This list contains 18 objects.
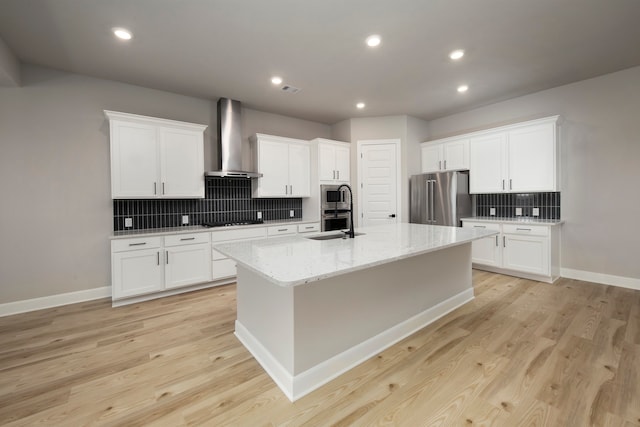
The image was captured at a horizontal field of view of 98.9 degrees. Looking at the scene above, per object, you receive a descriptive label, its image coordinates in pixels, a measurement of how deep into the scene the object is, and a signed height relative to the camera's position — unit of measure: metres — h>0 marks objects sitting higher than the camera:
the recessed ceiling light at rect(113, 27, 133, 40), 2.48 +1.67
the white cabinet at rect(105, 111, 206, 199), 3.28 +0.72
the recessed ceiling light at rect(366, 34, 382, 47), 2.65 +1.68
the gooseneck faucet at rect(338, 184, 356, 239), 2.57 -0.21
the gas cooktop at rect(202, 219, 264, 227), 3.97 -0.16
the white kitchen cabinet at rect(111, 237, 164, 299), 3.12 -0.62
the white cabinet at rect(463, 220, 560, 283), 3.73 -0.61
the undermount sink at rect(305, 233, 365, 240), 2.63 -0.25
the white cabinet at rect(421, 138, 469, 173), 4.72 +0.99
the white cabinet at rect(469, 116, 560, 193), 3.83 +0.76
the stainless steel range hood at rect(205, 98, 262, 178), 4.18 +1.13
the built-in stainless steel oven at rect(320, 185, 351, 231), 4.90 +0.00
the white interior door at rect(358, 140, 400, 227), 5.16 +0.56
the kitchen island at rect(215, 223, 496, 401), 1.70 -0.67
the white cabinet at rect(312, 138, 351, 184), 4.86 +0.91
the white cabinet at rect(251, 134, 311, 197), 4.48 +0.78
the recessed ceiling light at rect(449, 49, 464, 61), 2.94 +1.70
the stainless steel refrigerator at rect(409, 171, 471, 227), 4.56 +0.20
